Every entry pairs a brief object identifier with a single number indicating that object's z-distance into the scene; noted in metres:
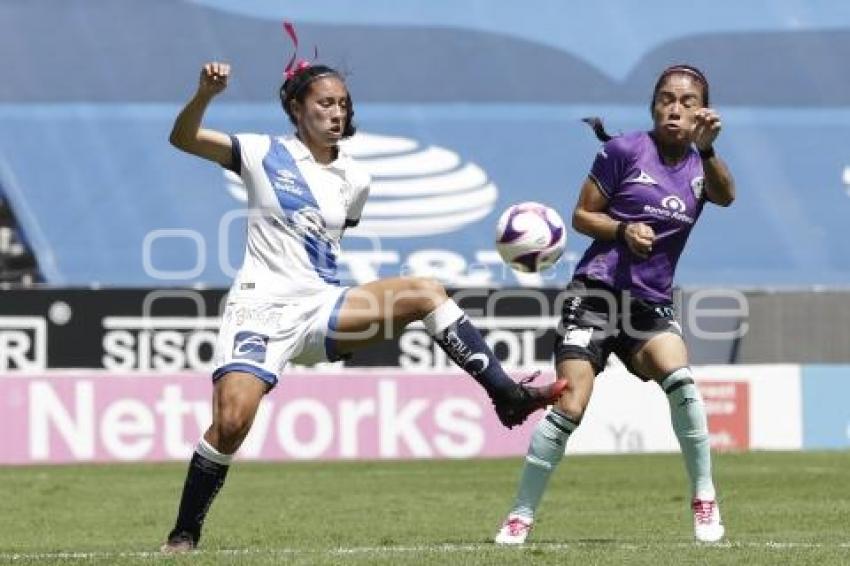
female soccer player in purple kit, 17.20
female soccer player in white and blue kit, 15.94
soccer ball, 17.61
